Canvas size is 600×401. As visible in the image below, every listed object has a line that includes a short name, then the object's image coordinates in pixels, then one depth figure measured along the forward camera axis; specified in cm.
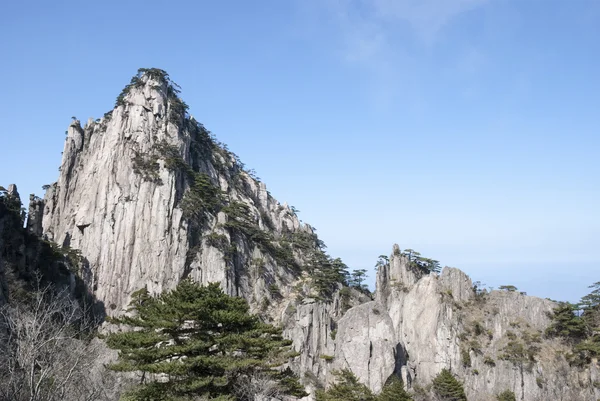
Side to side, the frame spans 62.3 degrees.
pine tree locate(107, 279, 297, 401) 2534
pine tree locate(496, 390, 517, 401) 5441
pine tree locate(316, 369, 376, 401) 4192
